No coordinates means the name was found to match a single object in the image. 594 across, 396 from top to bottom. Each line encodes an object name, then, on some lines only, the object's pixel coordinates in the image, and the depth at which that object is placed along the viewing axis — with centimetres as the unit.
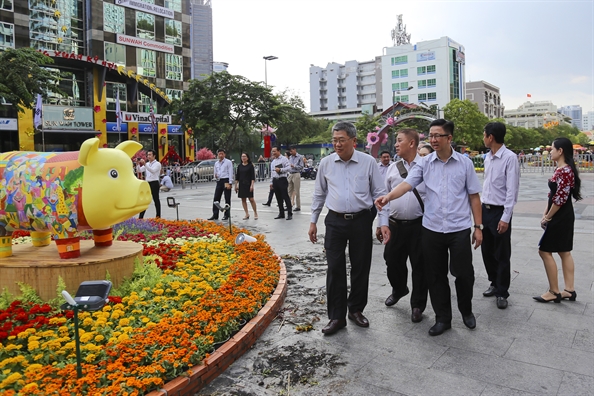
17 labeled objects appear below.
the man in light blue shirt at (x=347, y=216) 410
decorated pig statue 434
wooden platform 431
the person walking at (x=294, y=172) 1226
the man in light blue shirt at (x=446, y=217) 397
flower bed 297
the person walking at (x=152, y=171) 1036
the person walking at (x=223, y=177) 1080
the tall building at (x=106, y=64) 2719
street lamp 3352
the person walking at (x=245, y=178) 1104
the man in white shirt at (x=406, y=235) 451
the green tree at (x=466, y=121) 5175
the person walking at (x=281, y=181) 1119
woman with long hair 462
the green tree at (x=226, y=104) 2605
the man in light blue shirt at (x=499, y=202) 462
